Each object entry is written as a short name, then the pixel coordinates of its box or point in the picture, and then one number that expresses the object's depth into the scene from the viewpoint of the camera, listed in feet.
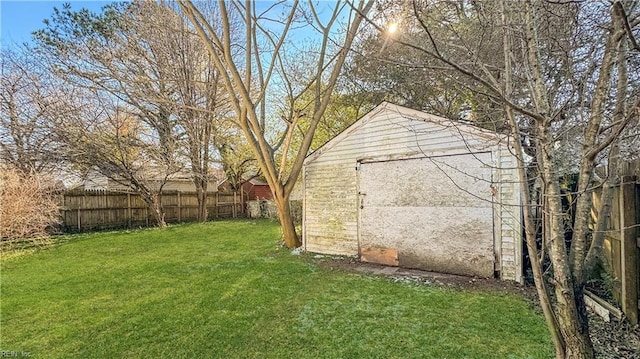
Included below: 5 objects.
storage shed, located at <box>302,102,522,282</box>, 14.85
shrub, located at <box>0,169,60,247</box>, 22.06
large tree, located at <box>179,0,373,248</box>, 22.25
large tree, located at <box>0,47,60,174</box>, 32.63
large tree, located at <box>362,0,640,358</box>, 5.00
